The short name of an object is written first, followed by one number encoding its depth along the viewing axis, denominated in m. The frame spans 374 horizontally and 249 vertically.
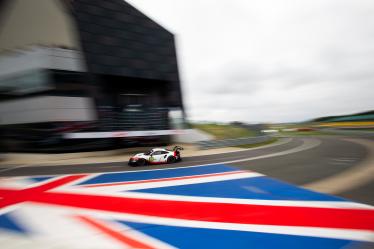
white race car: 15.04
